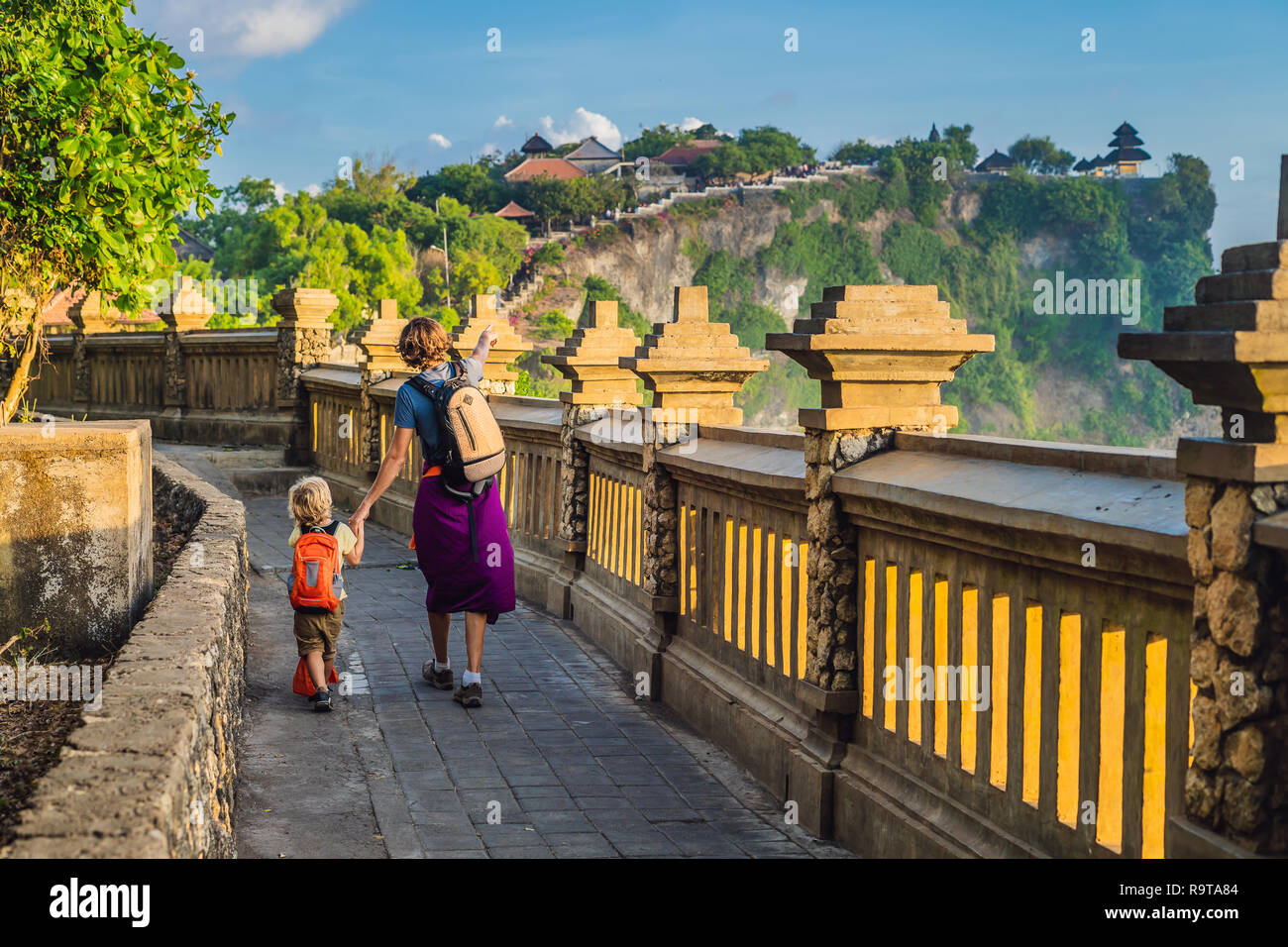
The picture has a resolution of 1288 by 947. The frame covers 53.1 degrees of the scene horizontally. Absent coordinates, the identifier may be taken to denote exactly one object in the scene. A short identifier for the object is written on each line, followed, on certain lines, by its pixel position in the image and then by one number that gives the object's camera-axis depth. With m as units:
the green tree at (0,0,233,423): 7.94
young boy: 6.00
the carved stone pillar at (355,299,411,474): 12.98
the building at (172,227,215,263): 94.81
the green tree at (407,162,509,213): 117.62
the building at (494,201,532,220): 114.69
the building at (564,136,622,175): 138.75
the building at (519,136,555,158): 142.12
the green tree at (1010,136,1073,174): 150.62
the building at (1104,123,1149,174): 142.62
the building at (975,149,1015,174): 147.88
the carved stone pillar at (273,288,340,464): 16.08
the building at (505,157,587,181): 123.47
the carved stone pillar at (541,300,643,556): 8.41
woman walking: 6.02
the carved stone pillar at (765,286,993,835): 4.46
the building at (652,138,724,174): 136.12
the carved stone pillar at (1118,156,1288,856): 2.52
